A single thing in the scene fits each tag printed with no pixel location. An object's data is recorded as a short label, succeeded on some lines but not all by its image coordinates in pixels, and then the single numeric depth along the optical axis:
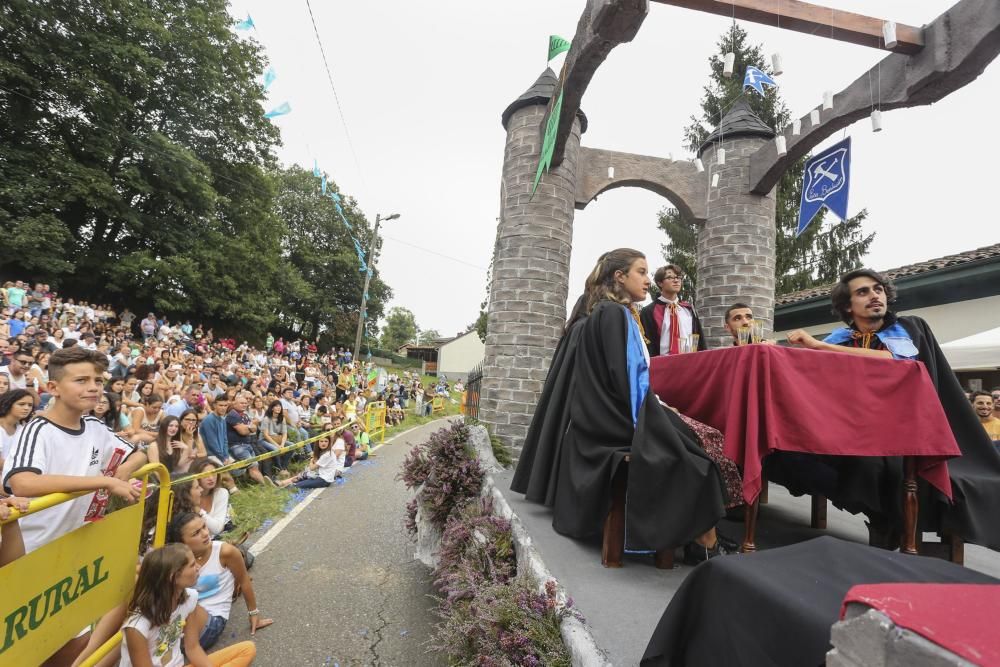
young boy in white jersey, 2.55
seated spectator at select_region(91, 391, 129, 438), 5.67
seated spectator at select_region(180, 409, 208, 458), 5.98
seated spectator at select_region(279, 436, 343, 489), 8.69
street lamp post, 18.46
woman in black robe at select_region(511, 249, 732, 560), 2.67
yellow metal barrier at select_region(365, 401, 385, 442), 14.77
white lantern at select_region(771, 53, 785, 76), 5.16
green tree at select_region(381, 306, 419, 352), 84.50
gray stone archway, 6.29
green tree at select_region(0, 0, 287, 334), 18.80
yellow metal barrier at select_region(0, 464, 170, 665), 2.12
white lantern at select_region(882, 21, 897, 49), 4.54
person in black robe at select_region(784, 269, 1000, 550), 2.80
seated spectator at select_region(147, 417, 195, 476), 5.42
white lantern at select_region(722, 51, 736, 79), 4.65
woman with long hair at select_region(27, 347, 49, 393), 7.10
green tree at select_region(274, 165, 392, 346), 38.81
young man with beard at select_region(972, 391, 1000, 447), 5.79
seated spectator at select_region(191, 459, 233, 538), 4.76
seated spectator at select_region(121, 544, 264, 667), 2.80
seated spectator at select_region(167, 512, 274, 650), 3.71
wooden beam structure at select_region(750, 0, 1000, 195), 4.20
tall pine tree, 15.80
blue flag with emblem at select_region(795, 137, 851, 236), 5.59
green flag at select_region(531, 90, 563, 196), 5.56
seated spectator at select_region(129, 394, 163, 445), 6.36
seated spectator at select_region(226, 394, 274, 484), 8.04
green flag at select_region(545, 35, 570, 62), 6.27
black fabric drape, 1.10
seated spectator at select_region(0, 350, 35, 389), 6.89
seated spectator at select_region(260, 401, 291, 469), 9.05
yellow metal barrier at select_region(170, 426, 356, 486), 4.19
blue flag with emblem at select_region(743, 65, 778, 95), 5.63
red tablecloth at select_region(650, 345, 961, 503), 2.66
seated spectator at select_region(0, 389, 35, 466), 4.33
